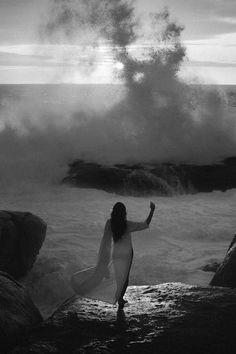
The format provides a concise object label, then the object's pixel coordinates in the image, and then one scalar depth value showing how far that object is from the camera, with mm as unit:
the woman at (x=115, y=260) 5559
